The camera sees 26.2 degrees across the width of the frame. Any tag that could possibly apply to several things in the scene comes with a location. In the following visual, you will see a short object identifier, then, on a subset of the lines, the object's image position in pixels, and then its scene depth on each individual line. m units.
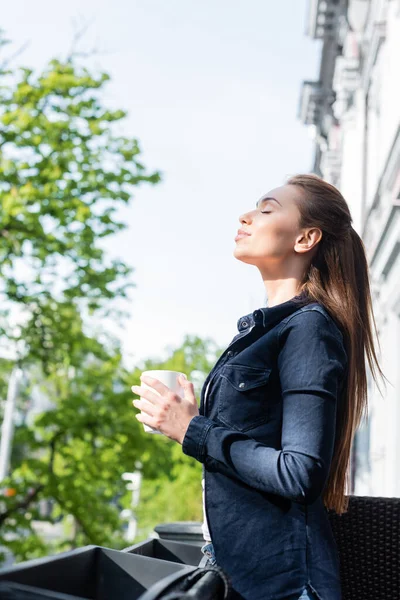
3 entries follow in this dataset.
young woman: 1.76
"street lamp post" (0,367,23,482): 21.17
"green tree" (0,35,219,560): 11.88
